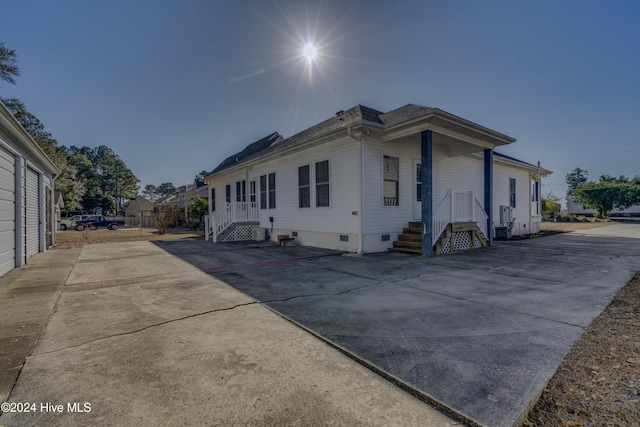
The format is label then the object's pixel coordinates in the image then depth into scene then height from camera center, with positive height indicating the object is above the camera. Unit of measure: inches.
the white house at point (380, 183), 339.3 +46.0
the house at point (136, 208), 1285.2 +53.6
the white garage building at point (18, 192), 249.6 +27.9
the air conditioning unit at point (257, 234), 545.3 -37.3
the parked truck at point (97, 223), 1061.3 -23.8
